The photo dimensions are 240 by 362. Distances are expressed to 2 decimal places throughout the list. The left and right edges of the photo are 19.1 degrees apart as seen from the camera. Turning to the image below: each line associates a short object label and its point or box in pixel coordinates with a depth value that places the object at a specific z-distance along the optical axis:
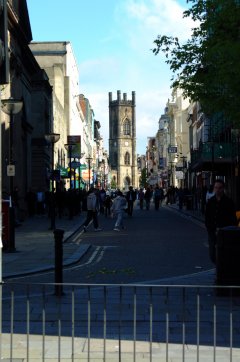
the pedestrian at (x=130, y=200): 42.66
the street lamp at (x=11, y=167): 18.86
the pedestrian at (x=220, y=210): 12.33
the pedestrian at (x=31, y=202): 44.34
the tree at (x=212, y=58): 22.84
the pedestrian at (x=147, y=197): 57.44
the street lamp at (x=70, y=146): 39.65
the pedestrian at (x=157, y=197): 55.07
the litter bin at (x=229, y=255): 10.77
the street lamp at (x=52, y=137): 30.28
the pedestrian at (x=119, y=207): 28.75
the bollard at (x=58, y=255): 11.17
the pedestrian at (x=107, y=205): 43.69
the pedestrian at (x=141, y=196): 58.83
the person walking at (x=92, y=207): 27.45
